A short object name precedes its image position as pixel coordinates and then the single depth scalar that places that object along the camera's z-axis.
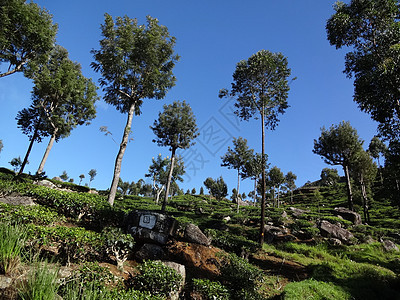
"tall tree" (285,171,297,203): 61.03
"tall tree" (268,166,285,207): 47.94
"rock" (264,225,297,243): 16.97
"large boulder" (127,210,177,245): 8.63
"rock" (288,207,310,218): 29.13
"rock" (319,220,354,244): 16.80
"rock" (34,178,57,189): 20.19
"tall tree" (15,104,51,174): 26.00
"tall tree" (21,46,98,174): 22.06
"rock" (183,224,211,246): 9.78
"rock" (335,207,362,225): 25.00
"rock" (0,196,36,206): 8.03
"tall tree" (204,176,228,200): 48.19
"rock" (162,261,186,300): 6.13
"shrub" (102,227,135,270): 6.57
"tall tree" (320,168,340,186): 61.64
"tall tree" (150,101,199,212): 25.31
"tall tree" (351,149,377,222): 32.02
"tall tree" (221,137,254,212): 36.09
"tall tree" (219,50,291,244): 17.78
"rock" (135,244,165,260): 7.94
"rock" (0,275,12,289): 3.38
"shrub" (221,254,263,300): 6.11
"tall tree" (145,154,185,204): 40.53
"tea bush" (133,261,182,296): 5.41
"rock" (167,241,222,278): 8.20
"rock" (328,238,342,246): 15.78
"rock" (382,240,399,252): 14.48
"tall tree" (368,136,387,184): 52.17
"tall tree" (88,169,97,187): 84.38
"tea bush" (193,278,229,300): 5.61
